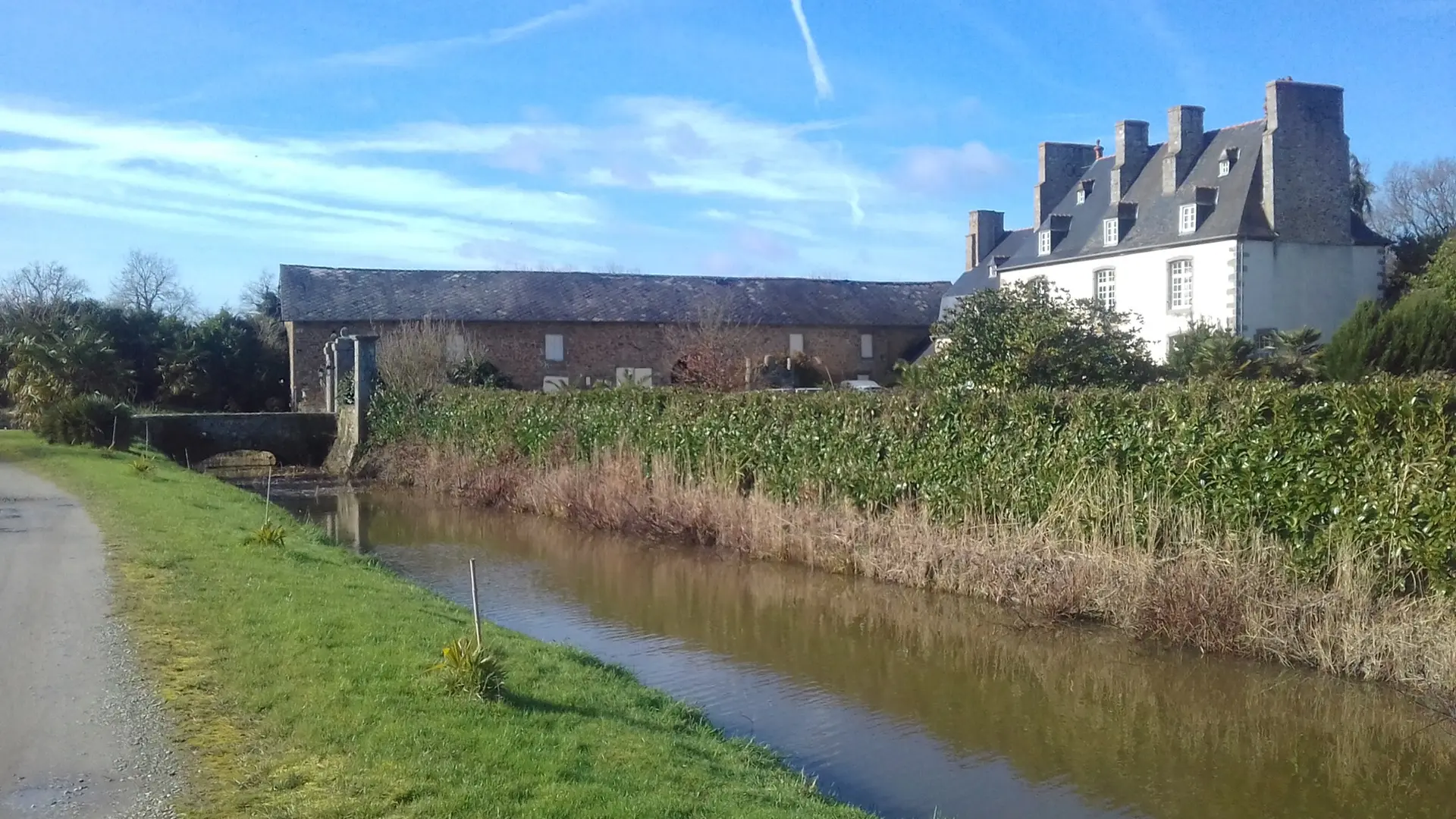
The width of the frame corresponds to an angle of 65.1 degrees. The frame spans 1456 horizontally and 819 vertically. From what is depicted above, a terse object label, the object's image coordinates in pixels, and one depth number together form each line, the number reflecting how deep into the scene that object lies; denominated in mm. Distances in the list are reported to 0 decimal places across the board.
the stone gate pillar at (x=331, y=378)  34188
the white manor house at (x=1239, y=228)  34250
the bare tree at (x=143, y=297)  61719
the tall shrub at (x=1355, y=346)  25047
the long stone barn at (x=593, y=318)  40344
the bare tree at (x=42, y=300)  45438
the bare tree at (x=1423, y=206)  48656
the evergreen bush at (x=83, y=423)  25359
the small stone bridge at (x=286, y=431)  30094
